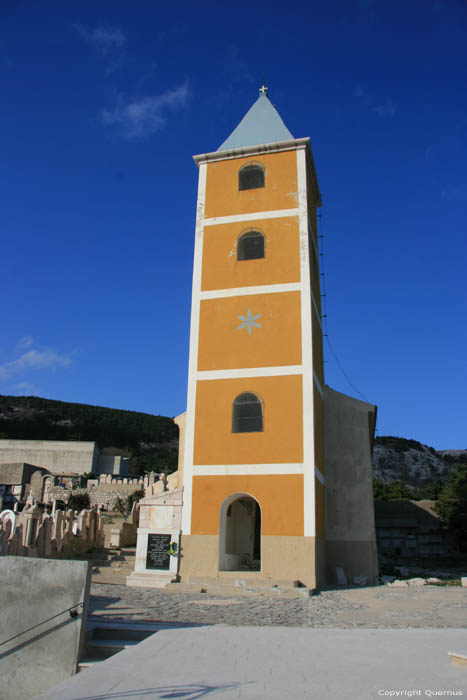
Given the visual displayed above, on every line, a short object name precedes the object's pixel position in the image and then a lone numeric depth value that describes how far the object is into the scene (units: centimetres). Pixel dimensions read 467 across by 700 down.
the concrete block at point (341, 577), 1701
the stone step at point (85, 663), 654
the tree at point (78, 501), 4472
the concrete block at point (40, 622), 669
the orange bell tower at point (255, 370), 1570
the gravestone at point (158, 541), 1531
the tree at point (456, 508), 2728
